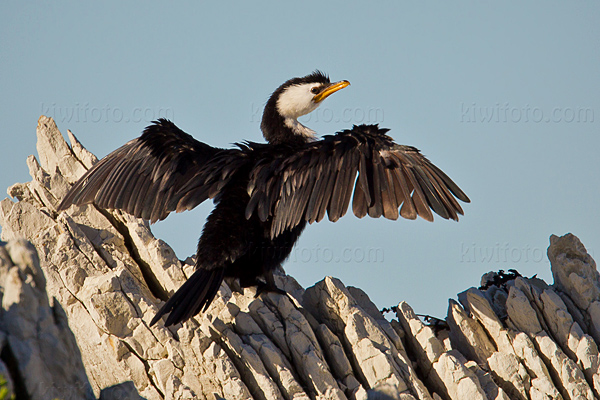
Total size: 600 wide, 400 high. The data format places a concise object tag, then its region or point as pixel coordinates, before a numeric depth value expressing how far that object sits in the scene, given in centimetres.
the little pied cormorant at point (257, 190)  1318
